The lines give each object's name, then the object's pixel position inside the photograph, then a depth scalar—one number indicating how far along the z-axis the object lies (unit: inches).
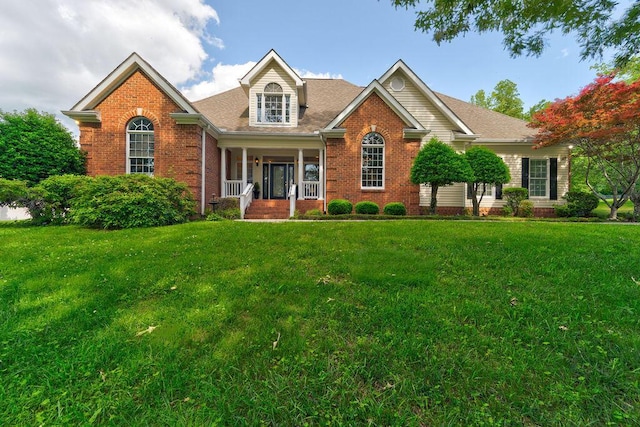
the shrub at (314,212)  482.6
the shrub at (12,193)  360.2
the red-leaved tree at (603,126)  478.0
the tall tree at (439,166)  458.3
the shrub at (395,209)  490.6
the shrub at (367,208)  485.4
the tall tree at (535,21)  184.2
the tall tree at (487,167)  487.5
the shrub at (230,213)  473.7
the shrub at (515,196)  578.0
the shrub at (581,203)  550.6
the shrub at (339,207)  480.4
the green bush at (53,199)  370.6
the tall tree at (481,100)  1214.3
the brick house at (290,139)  457.1
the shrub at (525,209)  572.7
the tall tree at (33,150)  463.5
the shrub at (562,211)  558.6
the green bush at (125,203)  332.2
